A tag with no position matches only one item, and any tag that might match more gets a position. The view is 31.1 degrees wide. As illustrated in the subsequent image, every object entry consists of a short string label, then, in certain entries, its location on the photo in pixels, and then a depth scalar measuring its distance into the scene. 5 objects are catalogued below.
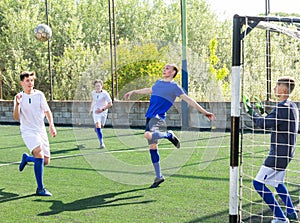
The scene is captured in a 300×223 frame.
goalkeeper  5.29
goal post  5.00
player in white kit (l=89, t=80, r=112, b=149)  12.15
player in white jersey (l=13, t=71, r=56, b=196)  7.16
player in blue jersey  7.68
